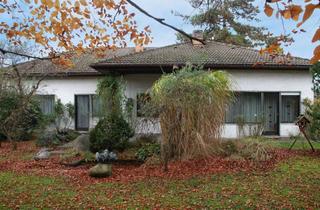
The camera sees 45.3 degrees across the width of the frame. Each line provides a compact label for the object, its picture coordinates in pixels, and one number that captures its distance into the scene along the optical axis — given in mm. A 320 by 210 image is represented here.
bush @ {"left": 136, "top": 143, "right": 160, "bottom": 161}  12366
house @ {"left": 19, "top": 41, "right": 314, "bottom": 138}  18062
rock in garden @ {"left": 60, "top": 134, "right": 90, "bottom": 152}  14866
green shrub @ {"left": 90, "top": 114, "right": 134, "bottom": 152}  14266
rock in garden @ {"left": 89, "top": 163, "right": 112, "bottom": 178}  9945
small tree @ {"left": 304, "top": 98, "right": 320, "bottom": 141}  12789
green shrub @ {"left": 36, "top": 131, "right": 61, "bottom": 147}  16581
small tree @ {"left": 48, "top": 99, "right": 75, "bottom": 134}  21156
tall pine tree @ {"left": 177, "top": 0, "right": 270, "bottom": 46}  30650
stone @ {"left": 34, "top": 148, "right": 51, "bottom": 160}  13335
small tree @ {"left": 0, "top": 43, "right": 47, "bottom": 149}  16281
